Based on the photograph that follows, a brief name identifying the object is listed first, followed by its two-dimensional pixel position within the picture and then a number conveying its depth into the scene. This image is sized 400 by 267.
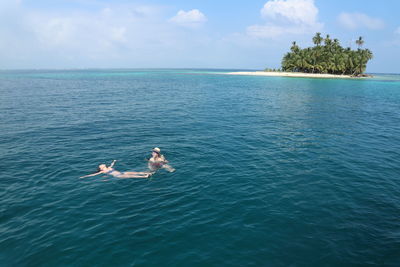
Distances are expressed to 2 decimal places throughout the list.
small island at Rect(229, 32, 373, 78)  140.25
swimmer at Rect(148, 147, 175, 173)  18.91
